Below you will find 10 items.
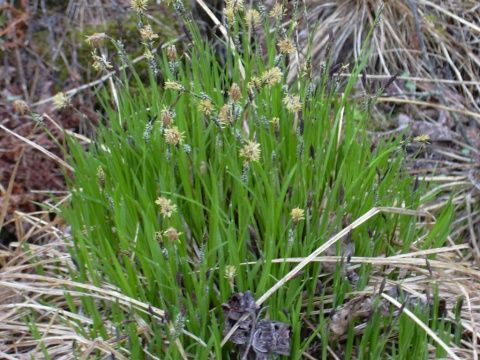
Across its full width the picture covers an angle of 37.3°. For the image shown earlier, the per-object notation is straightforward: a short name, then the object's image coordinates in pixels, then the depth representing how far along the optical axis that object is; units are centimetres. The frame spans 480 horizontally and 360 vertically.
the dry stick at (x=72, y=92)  369
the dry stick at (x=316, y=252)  177
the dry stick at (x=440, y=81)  366
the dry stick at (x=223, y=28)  243
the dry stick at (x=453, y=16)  385
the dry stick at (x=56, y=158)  225
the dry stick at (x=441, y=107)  342
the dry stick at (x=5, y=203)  245
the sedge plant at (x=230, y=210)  182
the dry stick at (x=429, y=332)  171
